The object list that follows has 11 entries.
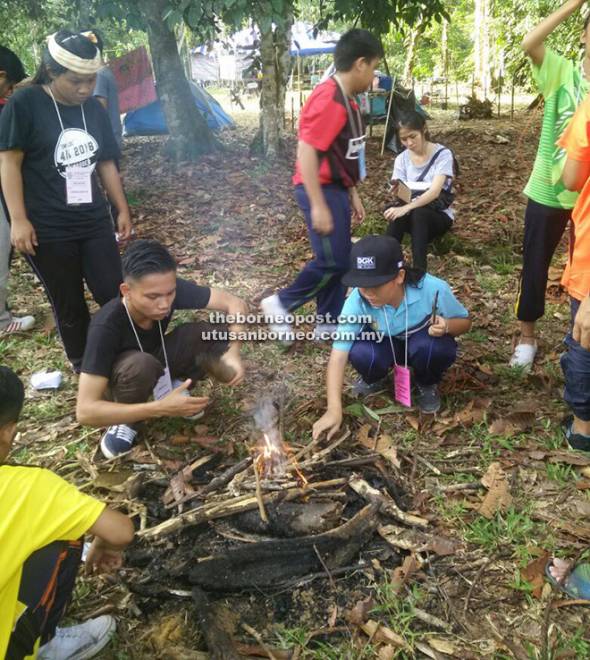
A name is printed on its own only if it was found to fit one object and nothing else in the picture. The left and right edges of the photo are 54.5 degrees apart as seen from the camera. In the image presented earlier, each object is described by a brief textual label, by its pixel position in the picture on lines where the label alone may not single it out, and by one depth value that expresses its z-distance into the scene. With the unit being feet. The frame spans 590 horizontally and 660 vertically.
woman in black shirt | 10.60
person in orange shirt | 8.31
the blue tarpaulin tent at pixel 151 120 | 41.50
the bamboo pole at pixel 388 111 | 31.23
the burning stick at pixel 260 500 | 8.77
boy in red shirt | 11.93
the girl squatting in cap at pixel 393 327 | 10.37
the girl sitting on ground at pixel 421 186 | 16.20
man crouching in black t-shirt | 9.59
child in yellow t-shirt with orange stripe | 5.42
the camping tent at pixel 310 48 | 88.38
